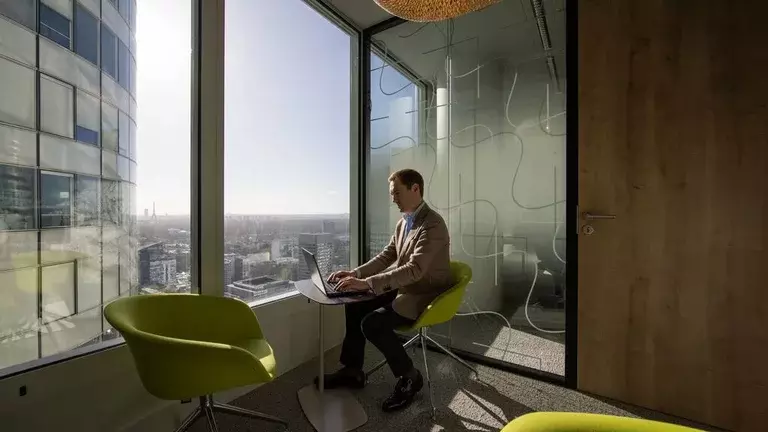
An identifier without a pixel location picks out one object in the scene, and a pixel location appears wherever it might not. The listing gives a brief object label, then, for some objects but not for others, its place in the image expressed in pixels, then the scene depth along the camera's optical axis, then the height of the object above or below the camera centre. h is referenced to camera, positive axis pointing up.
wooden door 1.80 +0.07
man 1.94 -0.36
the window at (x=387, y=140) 3.06 +0.69
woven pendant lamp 1.54 +0.93
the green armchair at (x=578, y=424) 0.72 -0.42
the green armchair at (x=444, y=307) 1.98 -0.50
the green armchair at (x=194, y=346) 1.33 -0.54
